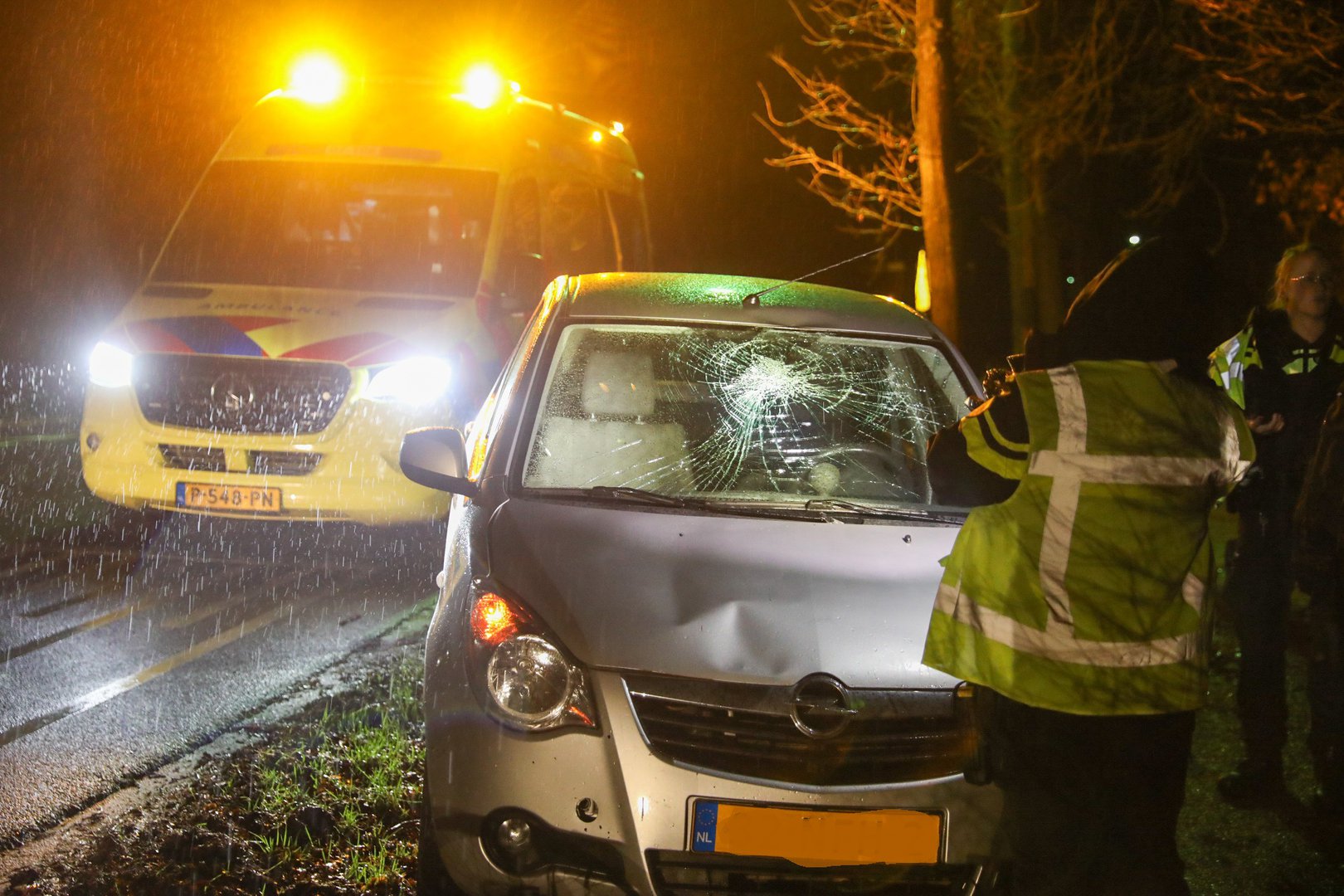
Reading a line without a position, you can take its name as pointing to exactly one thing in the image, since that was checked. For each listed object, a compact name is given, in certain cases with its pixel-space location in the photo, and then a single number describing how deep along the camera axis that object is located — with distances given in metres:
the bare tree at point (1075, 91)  11.86
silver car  2.73
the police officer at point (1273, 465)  4.27
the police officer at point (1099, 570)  2.42
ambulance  6.81
